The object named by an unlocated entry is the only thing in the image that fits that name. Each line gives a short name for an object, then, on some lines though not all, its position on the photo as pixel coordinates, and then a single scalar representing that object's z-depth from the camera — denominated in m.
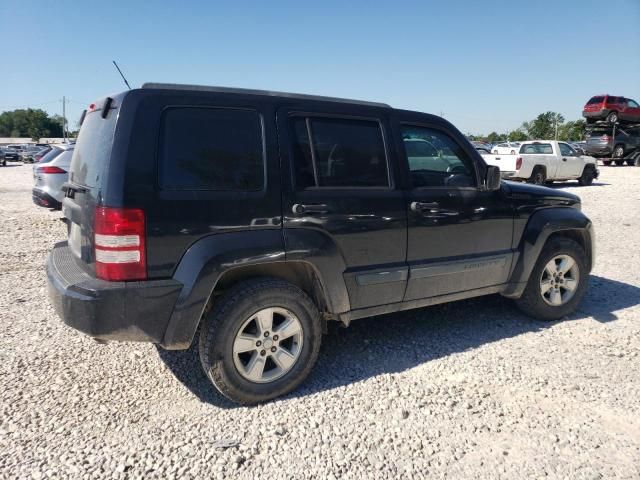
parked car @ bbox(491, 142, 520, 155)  17.38
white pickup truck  15.45
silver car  8.39
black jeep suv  2.54
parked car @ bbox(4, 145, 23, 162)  46.56
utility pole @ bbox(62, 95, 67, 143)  89.31
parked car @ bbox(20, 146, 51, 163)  43.55
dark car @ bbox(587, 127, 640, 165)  25.25
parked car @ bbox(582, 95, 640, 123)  25.66
